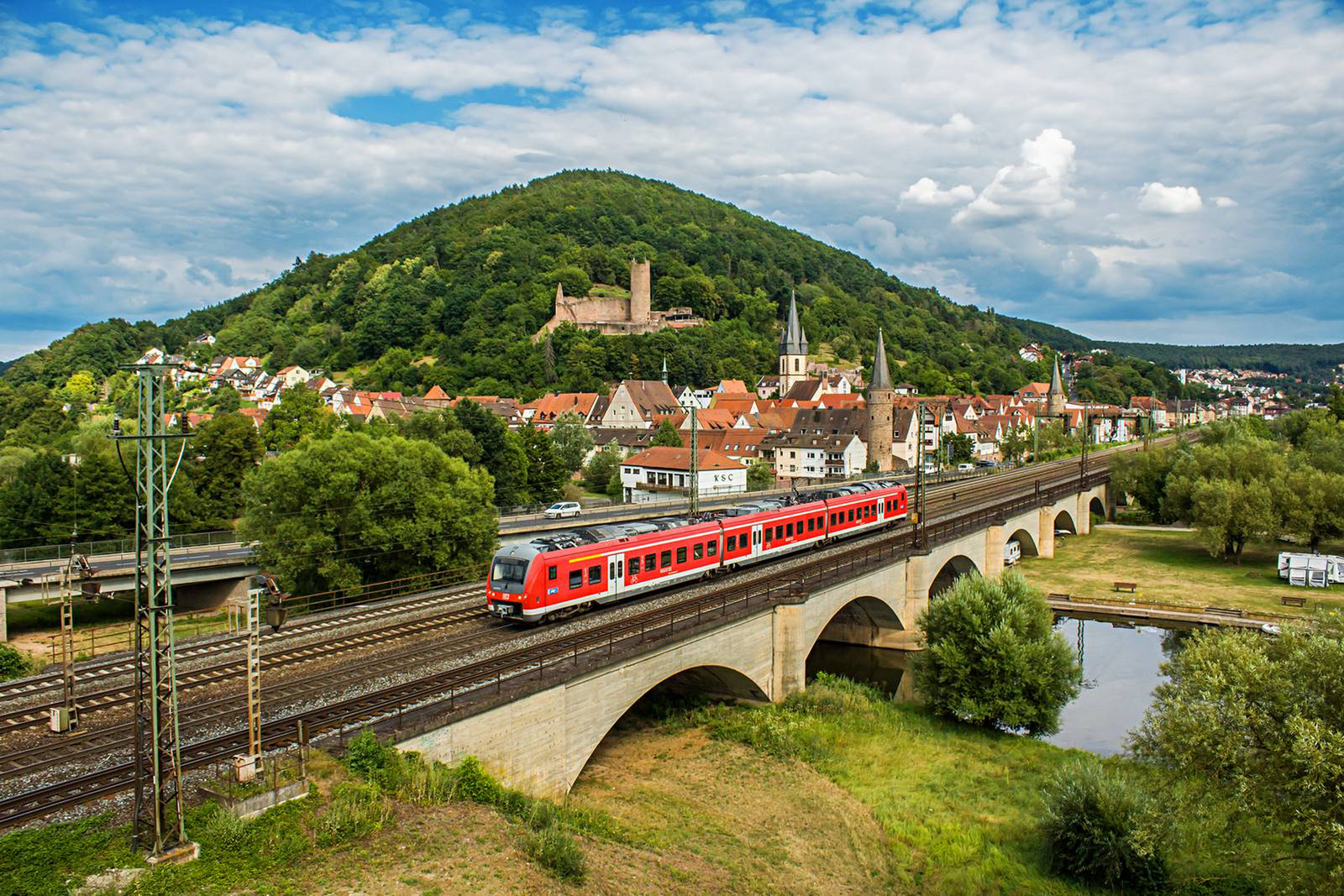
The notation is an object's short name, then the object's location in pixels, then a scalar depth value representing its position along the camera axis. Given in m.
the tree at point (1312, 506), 52.53
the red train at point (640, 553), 23.95
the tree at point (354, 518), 34.34
